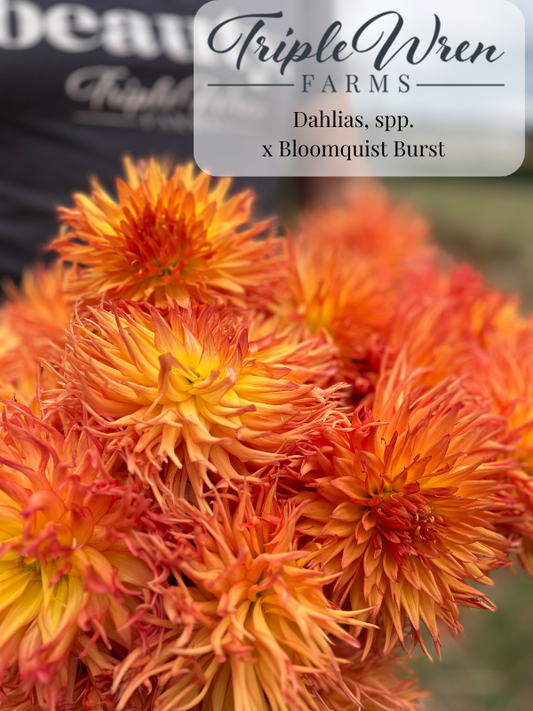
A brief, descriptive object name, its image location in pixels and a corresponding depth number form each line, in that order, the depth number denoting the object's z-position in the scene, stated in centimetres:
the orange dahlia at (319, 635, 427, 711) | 30
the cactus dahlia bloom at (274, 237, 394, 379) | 37
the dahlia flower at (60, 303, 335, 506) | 24
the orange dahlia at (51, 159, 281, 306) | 30
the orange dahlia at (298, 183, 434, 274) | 65
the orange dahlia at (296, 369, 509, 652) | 26
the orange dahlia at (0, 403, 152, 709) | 22
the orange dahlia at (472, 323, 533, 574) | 33
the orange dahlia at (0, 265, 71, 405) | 35
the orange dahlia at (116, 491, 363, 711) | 23
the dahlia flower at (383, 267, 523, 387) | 36
